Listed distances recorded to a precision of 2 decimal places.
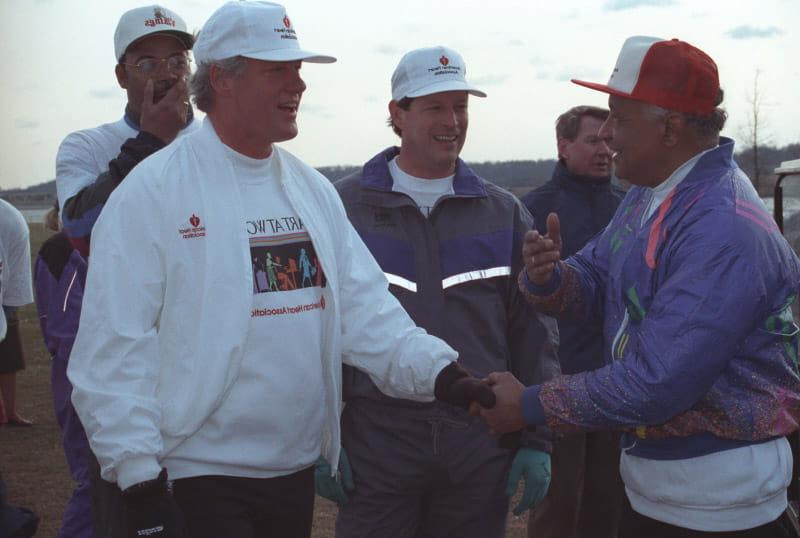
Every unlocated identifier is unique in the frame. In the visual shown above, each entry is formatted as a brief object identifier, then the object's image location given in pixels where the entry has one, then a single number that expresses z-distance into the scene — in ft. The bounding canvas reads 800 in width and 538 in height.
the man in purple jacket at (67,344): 14.28
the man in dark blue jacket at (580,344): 16.90
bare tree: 84.39
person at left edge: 26.55
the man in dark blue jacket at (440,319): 12.32
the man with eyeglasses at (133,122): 11.09
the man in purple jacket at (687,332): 9.62
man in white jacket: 8.66
